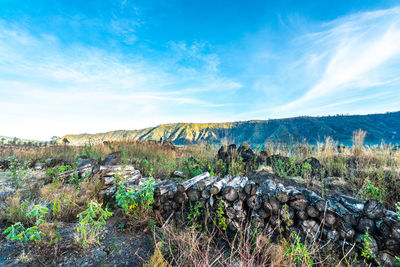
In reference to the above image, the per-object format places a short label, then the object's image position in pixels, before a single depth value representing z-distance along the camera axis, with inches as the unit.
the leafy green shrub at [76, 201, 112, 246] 86.1
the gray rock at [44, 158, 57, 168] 255.2
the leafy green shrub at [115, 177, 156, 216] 114.8
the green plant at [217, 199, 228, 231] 103.1
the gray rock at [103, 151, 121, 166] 217.6
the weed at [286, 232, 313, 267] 73.2
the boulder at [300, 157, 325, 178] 197.7
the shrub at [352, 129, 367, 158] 272.2
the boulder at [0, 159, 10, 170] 269.7
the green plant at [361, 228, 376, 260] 73.0
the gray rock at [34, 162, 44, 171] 246.4
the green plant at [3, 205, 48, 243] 71.9
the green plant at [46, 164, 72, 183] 163.0
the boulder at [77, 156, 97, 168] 216.1
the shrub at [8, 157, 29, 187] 174.1
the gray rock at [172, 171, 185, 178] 200.8
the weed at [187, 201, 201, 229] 110.1
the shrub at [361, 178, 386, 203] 119.6
